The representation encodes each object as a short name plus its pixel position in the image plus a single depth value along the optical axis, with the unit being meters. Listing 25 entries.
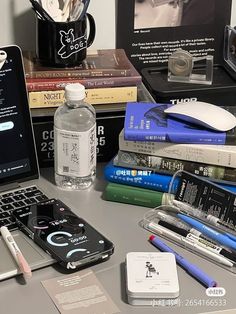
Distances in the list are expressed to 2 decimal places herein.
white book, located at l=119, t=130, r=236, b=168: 0.96
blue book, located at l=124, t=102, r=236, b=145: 0.97
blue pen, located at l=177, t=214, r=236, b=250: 0.89
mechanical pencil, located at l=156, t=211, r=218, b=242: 0.91
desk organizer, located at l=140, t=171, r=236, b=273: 0.88
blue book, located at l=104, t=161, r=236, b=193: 0.99
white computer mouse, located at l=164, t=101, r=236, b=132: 0.98
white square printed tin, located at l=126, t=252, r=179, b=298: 0.79
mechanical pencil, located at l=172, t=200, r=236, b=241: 0.92
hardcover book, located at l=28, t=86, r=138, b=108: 1.07
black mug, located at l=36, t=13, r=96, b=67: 1.07
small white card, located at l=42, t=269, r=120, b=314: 0.77
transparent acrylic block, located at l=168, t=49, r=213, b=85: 1.21
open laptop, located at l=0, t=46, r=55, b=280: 0.99
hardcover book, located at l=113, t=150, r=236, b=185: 0.97
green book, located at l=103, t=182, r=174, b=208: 0.99
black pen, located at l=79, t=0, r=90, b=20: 1.08
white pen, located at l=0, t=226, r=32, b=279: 0.81
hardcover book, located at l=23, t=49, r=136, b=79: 1.08
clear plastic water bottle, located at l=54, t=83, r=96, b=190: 1.01
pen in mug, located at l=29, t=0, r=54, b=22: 1.06
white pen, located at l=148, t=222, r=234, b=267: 0.86
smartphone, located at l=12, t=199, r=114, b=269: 0.85
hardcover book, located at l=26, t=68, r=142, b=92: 1.06
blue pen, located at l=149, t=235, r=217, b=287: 0.82
